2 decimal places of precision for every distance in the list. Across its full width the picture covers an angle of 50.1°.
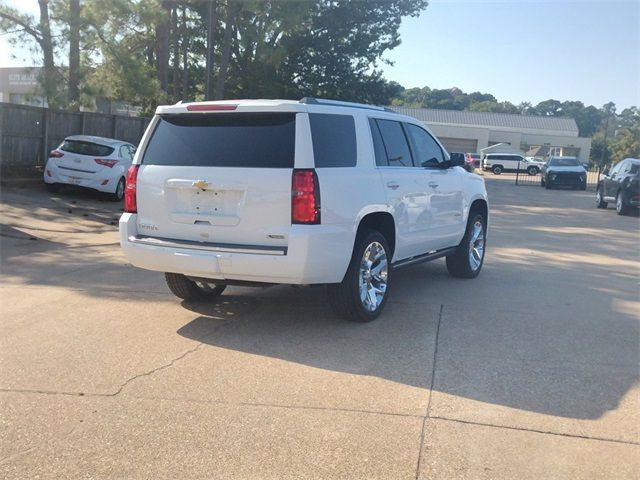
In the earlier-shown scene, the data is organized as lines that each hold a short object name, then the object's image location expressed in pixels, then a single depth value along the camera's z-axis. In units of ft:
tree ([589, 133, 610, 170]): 301.45
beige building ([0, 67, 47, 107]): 161.82
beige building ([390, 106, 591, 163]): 281.54
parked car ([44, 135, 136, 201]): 55.93
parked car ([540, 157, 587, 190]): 112.47
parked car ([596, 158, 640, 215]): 63.57
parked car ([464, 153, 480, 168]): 217.05
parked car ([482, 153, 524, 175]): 193.98
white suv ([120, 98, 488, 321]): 18.58
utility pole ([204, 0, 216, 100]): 76.07
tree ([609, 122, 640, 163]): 236.38
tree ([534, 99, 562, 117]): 585.22
